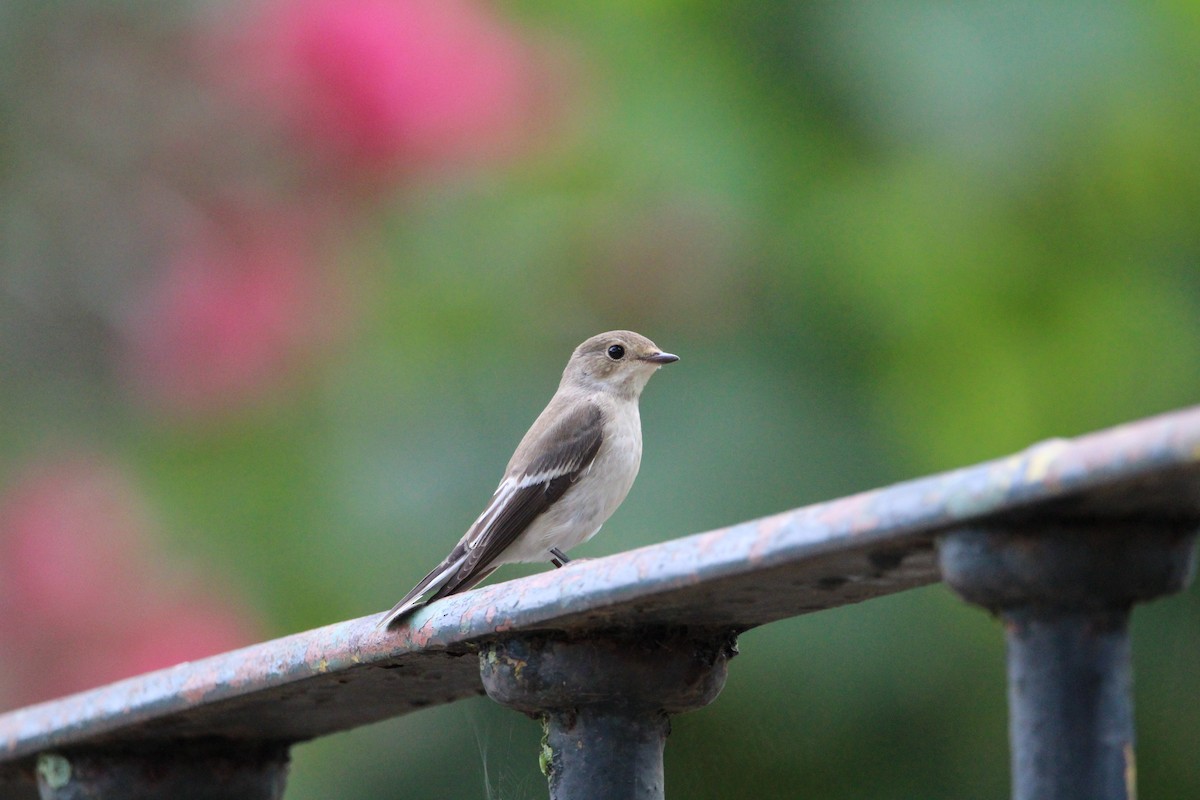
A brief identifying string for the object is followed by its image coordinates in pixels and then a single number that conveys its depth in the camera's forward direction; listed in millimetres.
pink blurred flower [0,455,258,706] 8484
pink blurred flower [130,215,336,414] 9234
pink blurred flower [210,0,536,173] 9367
